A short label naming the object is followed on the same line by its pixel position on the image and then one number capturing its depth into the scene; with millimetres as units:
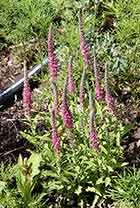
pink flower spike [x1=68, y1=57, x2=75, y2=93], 3829
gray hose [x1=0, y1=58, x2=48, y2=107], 5609
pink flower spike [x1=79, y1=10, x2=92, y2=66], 3932
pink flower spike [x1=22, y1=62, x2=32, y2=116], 3913
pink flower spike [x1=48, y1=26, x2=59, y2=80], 3875
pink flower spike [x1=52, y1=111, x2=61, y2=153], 3756
